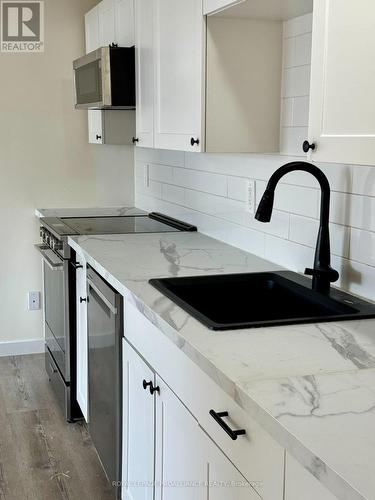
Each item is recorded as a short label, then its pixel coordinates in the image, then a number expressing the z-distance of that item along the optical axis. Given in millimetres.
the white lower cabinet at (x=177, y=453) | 1639
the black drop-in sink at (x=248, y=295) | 2055
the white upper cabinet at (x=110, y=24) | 3281
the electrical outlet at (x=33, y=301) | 4293
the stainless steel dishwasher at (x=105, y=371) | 2348
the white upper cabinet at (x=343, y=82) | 1394
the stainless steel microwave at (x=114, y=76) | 3262
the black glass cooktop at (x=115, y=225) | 3332
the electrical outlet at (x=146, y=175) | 4094
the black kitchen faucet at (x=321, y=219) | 1957
